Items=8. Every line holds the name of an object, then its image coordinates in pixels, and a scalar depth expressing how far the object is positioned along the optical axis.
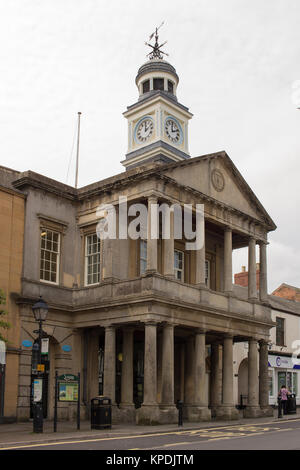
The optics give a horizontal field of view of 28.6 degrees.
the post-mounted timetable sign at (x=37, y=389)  18.06
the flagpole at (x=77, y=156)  32.12
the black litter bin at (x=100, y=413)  18.75
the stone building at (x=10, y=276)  21.98
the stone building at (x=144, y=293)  22.86
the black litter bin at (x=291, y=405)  28.84
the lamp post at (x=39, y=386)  17.48
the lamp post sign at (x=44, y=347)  18.53
